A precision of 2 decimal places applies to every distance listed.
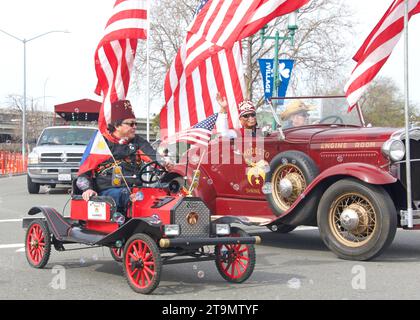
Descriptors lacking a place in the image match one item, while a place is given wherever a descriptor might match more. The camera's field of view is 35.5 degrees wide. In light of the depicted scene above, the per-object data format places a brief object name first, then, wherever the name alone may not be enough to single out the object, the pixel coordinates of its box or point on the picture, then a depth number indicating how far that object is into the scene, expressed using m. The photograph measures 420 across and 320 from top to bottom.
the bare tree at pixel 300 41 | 31.47
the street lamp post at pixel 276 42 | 16.22
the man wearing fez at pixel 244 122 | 9.12
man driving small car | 6.78
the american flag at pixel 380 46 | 8.38
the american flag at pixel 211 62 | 8.43
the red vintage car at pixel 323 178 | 7.48
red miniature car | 5.77
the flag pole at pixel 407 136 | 7.32
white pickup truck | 18.11
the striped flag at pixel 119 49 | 8.20
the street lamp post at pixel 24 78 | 40.78
